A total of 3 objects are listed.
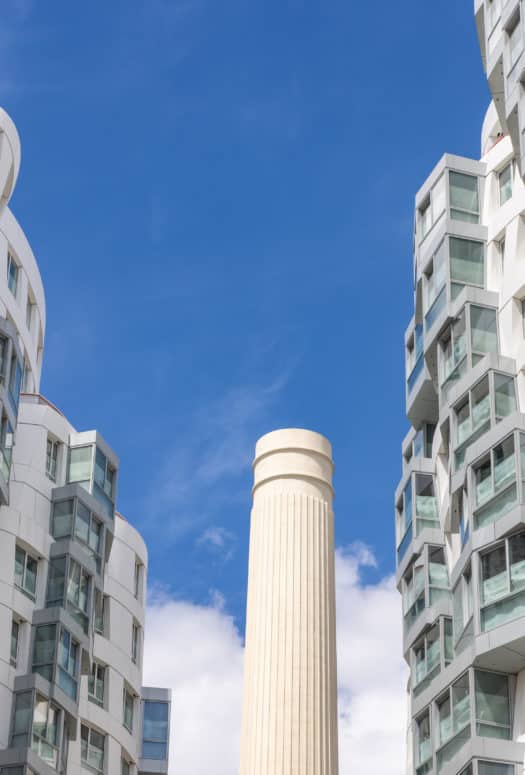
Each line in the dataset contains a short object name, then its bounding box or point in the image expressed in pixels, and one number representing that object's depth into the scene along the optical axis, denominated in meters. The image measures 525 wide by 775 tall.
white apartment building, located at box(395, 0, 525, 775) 46.00
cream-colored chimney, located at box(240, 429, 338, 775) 72.06
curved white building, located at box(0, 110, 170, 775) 57.31
